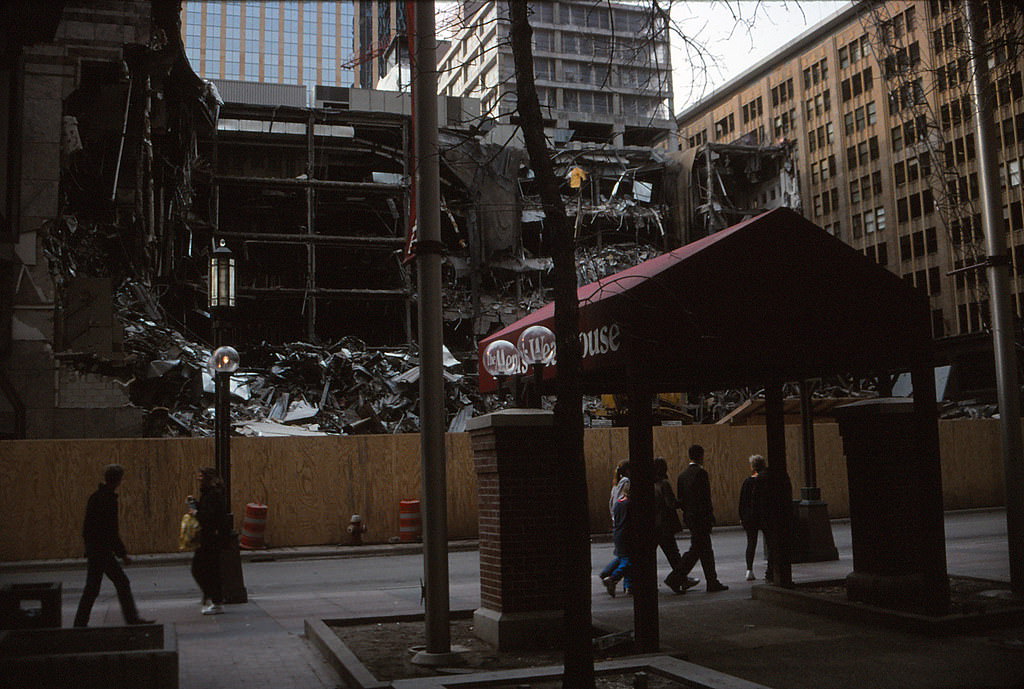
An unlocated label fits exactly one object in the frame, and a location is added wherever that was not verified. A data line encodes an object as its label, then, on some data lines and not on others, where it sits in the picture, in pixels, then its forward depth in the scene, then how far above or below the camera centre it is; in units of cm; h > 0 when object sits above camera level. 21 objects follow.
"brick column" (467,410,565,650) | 867 -73
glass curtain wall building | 12469 +5620
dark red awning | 855 +126
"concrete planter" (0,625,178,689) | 457 -97
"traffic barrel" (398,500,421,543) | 2109 -138
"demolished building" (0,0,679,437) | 2378 +879
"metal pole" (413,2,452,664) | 788 +94
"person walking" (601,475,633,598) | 1205 -125
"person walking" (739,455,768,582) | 1301 -85
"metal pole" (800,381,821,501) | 1552 -9
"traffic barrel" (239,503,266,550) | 1959 -131
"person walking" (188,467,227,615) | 1181 -91
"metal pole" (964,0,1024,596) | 1062 +129
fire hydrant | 2083 -153
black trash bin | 601 -87
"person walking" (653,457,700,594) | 1264 -104
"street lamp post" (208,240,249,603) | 1274 +121
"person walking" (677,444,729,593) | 1259 -100
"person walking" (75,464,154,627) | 952 -77
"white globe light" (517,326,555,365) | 973 +110
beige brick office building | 6303 +2264
